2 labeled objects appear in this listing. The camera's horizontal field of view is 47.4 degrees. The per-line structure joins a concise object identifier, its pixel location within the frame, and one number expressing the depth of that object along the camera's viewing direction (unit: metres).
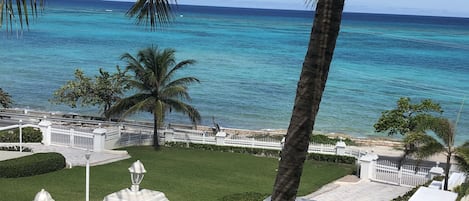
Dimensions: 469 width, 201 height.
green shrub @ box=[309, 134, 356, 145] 25.03
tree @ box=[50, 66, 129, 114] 29.95
